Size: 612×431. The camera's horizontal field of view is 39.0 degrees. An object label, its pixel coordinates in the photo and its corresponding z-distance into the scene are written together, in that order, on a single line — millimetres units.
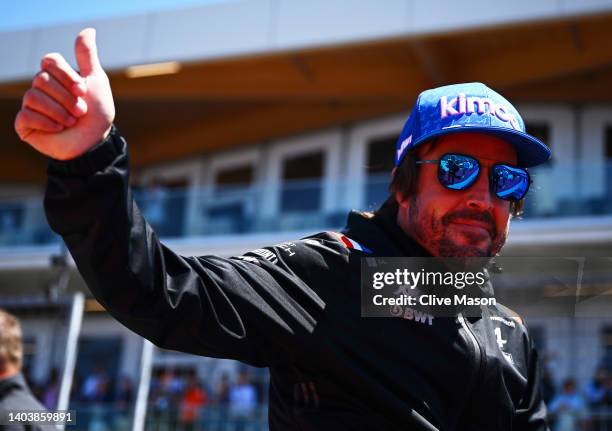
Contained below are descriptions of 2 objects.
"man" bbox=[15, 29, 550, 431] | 1716
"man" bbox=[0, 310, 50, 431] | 4146
